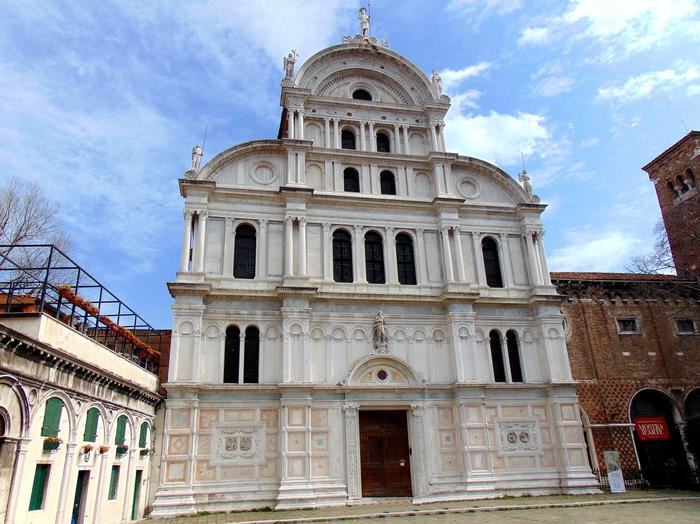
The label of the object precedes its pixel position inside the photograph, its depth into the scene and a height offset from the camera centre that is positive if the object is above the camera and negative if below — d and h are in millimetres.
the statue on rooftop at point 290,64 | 26059 +18678
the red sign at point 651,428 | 25661 +1004
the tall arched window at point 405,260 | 23266 +8351
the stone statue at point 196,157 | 23056 +12875
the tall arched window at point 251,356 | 20281 +4015
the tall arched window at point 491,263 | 24172 +8417
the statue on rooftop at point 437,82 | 27108 +18322
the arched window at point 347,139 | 25828 +14855
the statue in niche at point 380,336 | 21266 +4709
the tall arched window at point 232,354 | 20172 +4100
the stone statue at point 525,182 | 25864 +12653
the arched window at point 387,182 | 25000 +12380
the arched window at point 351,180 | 24609 +12377
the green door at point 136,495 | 16953 -746
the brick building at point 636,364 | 25203 +4155
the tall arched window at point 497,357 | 22266 +3966
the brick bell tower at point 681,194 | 33331 +16160
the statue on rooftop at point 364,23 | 28312 +22252
